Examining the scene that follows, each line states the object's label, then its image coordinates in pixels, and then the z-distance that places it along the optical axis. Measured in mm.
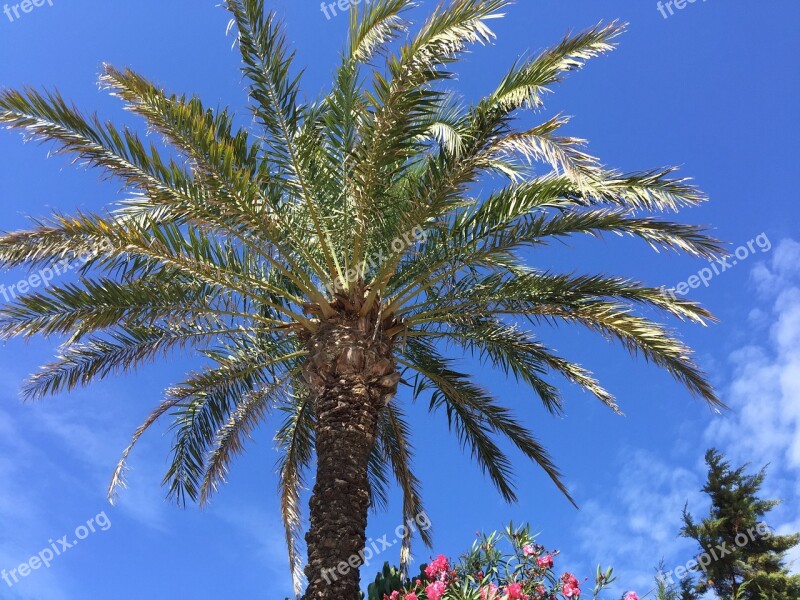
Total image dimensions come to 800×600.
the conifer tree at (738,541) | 15430
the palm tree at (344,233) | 7258
